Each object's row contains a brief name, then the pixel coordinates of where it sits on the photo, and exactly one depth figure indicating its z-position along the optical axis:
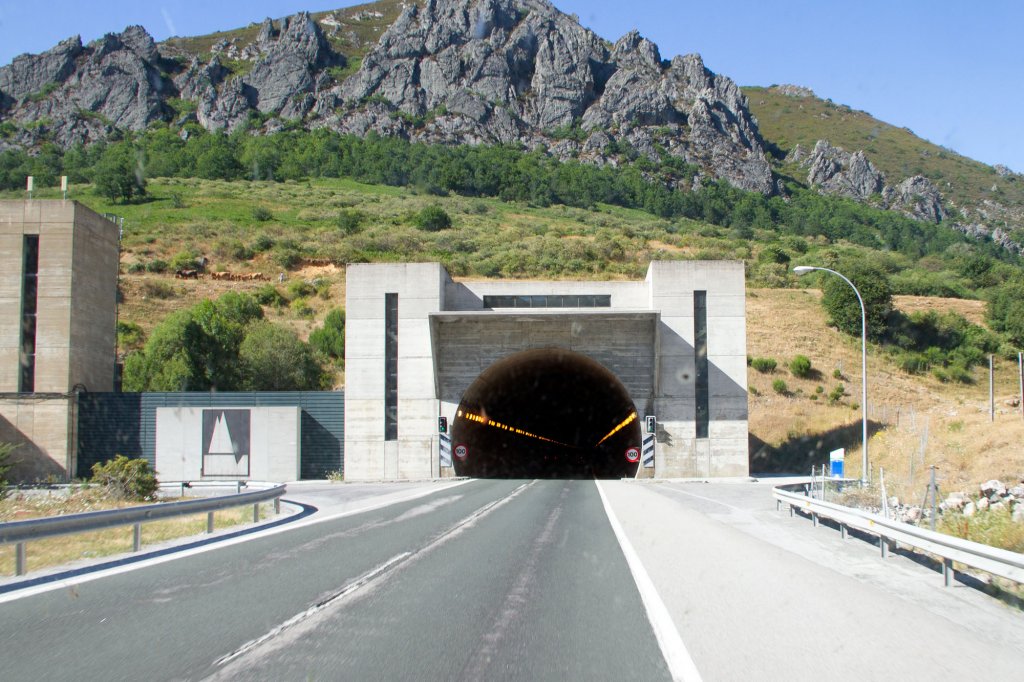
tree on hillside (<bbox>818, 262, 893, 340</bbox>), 69.81
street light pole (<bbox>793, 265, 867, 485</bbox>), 28.08
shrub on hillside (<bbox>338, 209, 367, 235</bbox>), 88.50
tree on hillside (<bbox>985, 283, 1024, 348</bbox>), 65.25
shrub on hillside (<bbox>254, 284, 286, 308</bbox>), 71.62
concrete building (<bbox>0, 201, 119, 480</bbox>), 37.06
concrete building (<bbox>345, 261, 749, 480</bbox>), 38.09
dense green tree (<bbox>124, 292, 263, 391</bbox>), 51.81
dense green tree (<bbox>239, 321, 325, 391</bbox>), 56.22
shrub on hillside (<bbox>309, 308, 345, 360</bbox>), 63.41
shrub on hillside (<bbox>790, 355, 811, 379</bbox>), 59.72
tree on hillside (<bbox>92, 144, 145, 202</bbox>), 96.38
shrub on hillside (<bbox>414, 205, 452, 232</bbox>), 92.31
